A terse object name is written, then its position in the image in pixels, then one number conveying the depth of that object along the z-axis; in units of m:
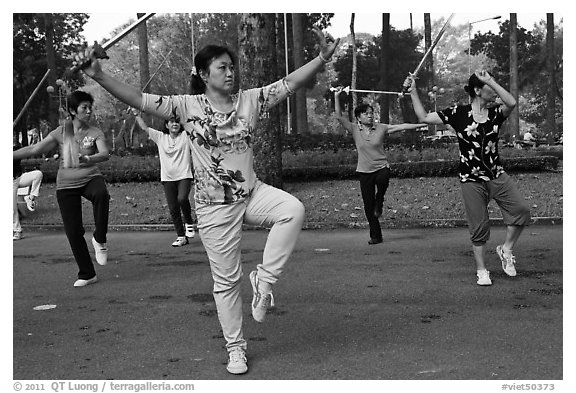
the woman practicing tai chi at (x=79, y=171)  7.51
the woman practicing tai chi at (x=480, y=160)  7.00
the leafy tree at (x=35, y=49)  33.03
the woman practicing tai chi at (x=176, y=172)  10.38
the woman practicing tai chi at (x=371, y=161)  10.05
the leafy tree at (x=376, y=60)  43.13
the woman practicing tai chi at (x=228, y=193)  4.68
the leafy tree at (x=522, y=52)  41.94
